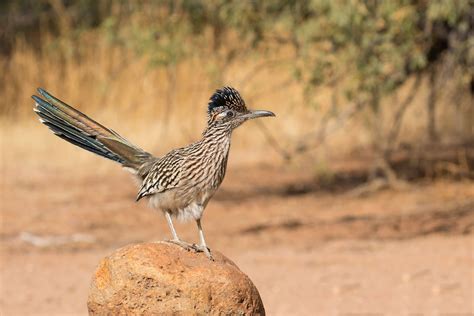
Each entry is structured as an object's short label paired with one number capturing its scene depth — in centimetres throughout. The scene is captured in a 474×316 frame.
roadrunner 1251
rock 1204
